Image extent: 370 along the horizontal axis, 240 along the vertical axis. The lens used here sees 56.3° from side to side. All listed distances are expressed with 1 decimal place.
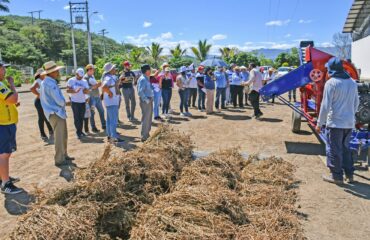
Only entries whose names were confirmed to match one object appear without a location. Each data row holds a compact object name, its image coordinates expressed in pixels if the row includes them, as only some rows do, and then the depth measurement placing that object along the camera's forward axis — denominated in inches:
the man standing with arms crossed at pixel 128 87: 408.5
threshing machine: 248.7
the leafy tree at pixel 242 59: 2132.1
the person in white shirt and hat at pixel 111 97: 311.6
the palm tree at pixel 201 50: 2332.7
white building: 759.7
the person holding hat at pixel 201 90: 536.1
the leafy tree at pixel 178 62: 2082.9
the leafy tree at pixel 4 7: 1927.9
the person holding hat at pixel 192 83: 525.7
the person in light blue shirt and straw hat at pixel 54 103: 244.1
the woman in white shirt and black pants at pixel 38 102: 333.4
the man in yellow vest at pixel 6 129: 202.1
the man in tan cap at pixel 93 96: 363.3
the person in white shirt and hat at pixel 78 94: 336.2
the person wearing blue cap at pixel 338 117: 207.3
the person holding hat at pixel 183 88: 492.7
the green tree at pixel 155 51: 2512.1
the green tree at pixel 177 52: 2323.9
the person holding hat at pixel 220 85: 546.0
